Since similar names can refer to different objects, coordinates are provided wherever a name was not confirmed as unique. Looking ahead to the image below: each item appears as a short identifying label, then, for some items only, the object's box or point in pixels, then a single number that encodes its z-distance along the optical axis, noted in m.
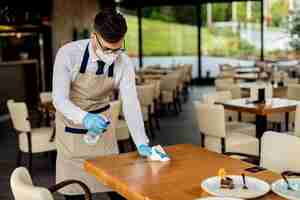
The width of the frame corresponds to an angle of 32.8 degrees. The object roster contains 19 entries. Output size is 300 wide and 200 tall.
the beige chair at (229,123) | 5.91
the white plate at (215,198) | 2.15
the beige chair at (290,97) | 6.72
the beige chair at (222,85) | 7.47
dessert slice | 2.35
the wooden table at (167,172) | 2.31
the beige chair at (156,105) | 8.67
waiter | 2.65
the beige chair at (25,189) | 2.13
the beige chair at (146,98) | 7.67
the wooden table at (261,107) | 5.21
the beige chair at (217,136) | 5.06
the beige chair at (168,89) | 9.94
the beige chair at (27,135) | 5.73
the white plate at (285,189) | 2.21
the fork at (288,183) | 2.31
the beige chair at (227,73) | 10.84
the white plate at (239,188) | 2.25
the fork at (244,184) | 2.34
